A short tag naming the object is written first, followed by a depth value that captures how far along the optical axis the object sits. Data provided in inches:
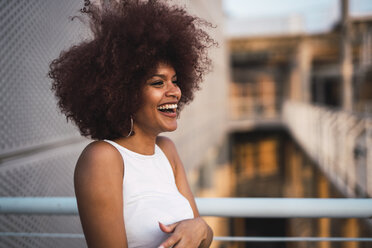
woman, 38.7
